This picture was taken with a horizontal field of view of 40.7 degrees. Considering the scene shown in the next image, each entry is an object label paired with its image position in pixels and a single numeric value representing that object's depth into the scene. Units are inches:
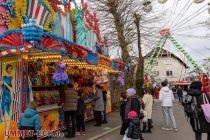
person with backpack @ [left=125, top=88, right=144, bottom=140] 279.7
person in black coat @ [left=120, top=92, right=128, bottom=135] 360.2
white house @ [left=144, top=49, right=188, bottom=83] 2659.9
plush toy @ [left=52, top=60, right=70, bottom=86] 327.6
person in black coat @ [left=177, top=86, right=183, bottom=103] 1146.9
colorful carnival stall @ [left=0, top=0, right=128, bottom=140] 269.6
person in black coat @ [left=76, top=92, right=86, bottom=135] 376.2
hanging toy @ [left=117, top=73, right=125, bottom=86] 613.7
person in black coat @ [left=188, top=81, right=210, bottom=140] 240.2
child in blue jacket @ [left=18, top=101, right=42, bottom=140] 232.1
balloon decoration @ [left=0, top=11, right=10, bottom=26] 274.5
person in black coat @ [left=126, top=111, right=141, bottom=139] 251.3
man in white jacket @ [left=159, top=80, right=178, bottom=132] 390.0
